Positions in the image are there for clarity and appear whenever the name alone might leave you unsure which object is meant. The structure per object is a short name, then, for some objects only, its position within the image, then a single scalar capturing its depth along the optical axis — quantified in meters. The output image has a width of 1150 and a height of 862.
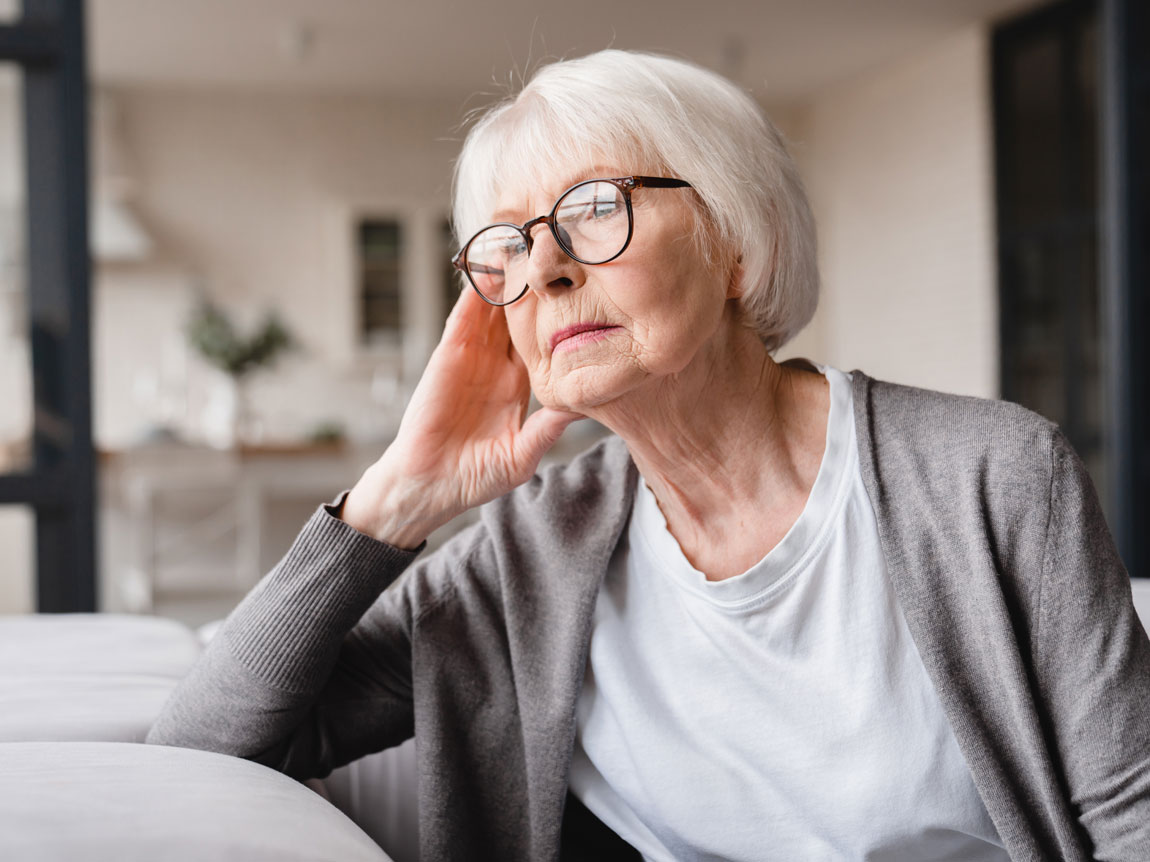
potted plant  5.22
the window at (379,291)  7.17
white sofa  0.69
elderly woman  0.99
